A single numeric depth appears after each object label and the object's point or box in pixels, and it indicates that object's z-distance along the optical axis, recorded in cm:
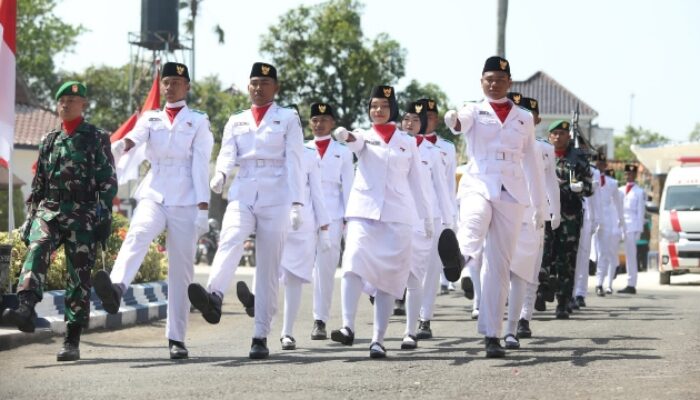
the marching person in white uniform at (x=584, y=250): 1853
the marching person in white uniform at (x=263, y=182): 1116
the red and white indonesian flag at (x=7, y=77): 1384
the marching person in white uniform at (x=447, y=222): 1416
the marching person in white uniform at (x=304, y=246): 1285
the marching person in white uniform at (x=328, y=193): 1409
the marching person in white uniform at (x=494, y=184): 1130
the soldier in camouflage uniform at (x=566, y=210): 1603
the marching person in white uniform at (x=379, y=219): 1148
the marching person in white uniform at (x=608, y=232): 2233
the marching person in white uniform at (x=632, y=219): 2472
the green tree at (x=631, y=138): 16199
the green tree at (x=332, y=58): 6706
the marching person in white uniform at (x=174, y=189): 1120
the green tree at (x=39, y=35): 7700
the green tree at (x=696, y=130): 16352
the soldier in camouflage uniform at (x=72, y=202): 1107
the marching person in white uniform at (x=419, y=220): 1252
